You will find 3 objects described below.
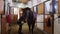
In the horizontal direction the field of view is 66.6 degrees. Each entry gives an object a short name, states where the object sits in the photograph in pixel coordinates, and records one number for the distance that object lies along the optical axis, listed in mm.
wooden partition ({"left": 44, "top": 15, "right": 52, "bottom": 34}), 3575
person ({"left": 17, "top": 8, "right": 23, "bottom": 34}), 3409
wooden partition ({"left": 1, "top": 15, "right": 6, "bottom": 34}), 3322
